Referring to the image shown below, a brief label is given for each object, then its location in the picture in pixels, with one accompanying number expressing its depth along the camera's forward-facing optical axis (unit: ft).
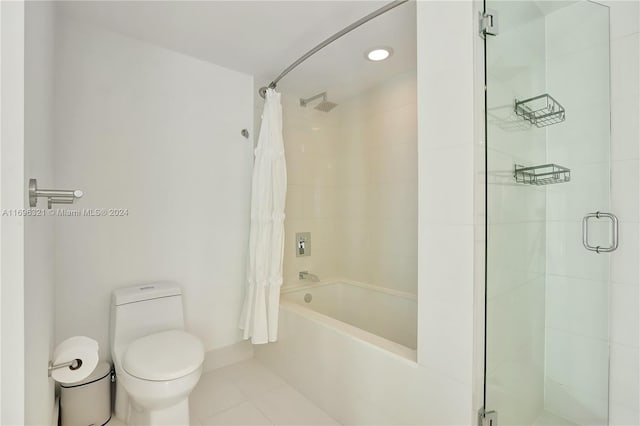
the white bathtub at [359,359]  4.12
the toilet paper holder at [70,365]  3.26
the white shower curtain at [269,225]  6.49
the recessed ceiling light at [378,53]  6.48
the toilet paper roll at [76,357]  3.40
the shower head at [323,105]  8.00
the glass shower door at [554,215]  4.16
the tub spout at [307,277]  8.56
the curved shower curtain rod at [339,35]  4.44
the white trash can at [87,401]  5.05
